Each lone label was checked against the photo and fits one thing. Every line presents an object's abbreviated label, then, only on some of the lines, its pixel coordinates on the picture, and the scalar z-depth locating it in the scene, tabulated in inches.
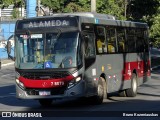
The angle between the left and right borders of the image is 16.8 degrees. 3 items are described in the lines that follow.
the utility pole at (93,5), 1292.2
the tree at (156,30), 1962.4
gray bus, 677.9
